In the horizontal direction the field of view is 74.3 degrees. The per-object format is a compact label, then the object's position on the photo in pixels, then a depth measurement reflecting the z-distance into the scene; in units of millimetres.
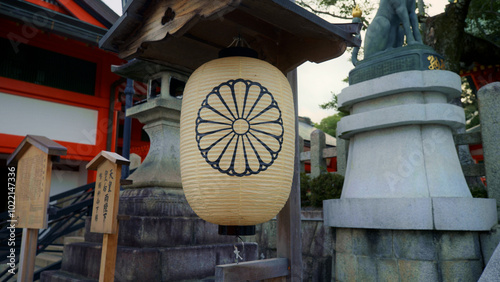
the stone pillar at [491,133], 4629
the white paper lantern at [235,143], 2186
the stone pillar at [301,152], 8412
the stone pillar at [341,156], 7215
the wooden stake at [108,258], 3066
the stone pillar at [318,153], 7688
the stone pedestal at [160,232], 3787
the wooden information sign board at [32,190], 3605
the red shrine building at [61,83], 7691
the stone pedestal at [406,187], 4215
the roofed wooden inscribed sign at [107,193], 3127
